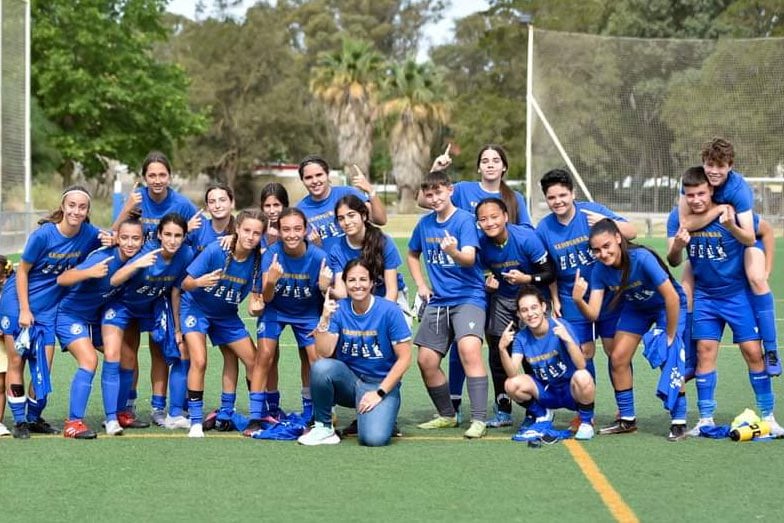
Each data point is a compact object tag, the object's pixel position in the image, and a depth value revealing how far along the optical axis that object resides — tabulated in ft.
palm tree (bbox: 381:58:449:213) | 160.86
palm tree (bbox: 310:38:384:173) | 163.12
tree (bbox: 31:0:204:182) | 123.13
